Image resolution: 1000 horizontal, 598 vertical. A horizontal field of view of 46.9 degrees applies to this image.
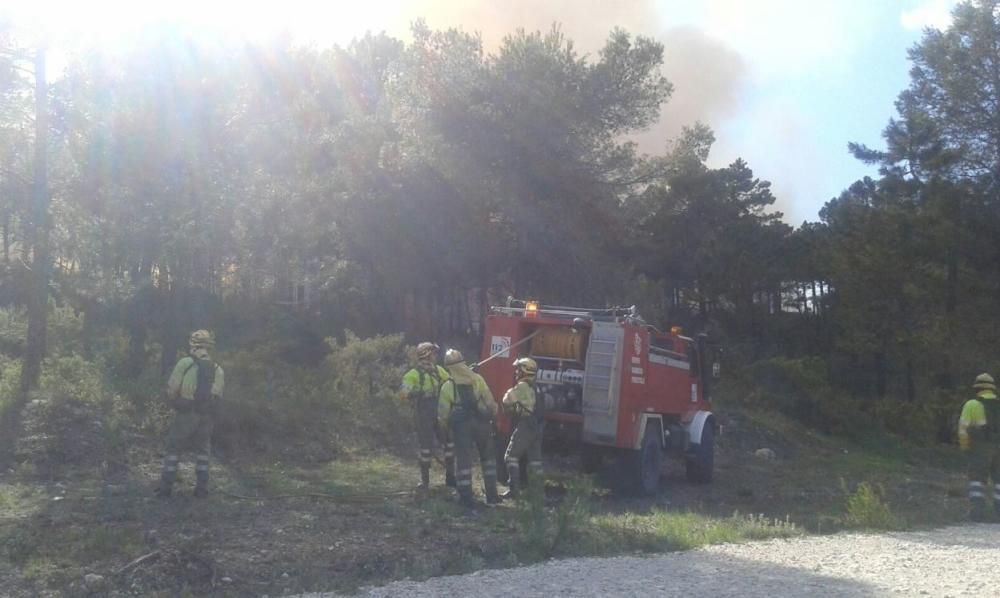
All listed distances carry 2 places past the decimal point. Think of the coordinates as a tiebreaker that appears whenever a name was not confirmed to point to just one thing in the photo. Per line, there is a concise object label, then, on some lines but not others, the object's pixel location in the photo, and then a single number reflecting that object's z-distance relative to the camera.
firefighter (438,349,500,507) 13.40
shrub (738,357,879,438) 31.31
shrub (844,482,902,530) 13.28
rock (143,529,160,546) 9.71
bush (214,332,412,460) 17.67
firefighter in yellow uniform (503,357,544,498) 13.65
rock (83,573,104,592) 8.18
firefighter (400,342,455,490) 13.59
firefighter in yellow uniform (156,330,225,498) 12.22
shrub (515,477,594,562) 10.22
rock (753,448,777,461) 23.25
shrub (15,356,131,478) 14.62
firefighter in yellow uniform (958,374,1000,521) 14.95
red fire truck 14.75
